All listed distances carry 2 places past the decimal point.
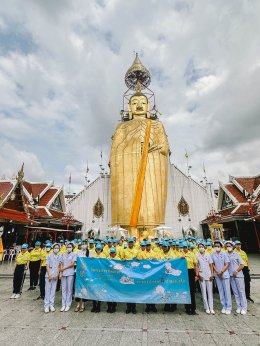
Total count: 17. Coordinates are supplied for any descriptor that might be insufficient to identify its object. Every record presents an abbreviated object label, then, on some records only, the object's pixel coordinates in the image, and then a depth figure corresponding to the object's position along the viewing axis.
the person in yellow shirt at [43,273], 6.70
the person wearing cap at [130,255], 5.25
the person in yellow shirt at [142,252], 5.60
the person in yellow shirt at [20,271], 6.80
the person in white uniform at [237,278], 5.20
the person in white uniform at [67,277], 5.55
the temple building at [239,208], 17.41
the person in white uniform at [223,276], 5.20
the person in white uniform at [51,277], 5.45
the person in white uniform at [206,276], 5.20
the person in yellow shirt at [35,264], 7.90
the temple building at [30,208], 14.68
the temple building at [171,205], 23.17
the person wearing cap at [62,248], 7.20
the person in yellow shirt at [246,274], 6.29
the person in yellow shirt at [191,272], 5.14
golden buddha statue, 19.67
